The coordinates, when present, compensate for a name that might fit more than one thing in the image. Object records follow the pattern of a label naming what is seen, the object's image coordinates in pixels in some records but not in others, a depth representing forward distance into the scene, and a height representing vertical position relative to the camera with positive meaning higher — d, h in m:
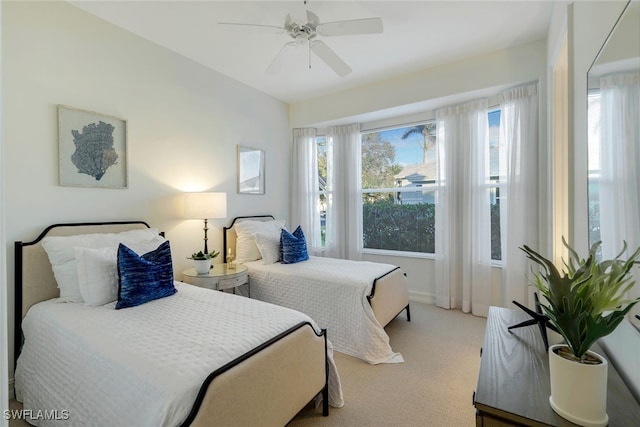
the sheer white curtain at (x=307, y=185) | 4.50 +0.44
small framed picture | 3.74 +0.58
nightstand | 2.69 -0.59
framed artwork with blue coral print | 2.24 +0.54
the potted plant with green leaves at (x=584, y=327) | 0.85 -0.35
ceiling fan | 2.03 +1.31
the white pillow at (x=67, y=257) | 1.96 -0.28
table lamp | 2.89 +0.09
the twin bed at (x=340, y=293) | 2.49 -0.75
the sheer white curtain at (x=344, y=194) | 4.26 +0.28
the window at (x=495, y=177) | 3.33 +0.40
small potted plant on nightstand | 2.75 -0.45
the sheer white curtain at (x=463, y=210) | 3.32 +0.02
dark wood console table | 0.89 -0.61
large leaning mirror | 0.91 +0.25
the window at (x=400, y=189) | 3.92 +0.34
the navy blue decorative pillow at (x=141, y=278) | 1.86 -0.41
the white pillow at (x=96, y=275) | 1.86 -0.38
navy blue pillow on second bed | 3.29 -0.39
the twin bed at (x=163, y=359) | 1.17 -0.66
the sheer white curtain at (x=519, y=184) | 2.97 +0.28
